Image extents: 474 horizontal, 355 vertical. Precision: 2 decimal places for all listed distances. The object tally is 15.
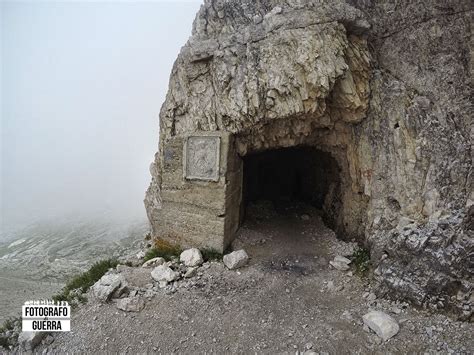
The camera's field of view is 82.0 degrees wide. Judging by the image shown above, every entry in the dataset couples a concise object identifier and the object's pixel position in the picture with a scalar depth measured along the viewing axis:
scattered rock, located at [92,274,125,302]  5.71
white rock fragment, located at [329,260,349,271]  6.70
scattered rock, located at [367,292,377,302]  5.49
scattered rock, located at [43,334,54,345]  4.97
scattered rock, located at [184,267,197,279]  6.50
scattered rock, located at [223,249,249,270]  6.76
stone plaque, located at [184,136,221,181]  7.24
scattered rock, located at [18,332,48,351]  4.83
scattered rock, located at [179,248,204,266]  6.98
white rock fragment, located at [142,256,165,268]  7.09
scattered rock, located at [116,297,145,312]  5.43
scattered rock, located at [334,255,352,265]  6.86
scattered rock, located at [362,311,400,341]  4.46
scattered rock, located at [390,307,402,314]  5.02
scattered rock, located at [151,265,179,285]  6.31
